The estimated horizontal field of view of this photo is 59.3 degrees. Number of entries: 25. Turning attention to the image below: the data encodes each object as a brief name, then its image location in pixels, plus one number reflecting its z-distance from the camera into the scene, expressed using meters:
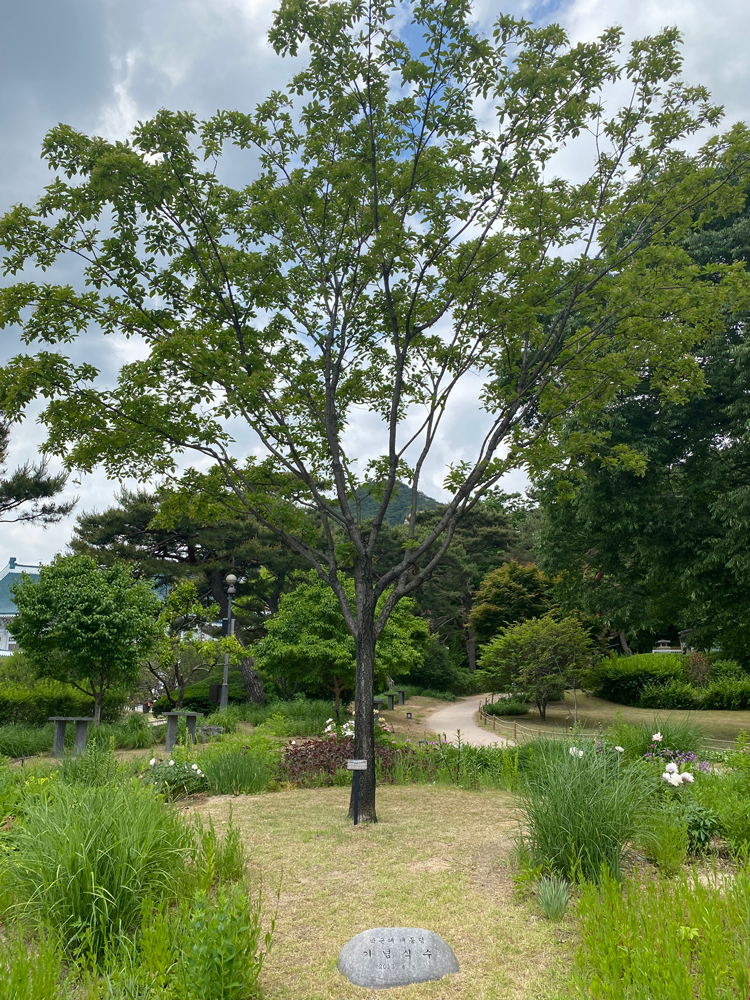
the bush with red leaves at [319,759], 9.41
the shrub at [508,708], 23.88
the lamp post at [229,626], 17.95
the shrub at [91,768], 6.56
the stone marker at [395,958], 3.40
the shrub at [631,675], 25.75
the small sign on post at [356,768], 6.57
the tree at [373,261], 6.91
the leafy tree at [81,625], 14.77
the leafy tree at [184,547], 24.45
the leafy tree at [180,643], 15.10
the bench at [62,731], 12.12
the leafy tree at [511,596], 30.67
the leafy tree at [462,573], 36.59
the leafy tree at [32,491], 18.45
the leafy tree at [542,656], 21.22
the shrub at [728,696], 22.48
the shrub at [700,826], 5.09
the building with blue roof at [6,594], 50.94
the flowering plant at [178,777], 7.78
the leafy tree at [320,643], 18.14
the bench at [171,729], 12.84
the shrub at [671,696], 23.44
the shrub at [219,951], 2.80
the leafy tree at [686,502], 14.62
